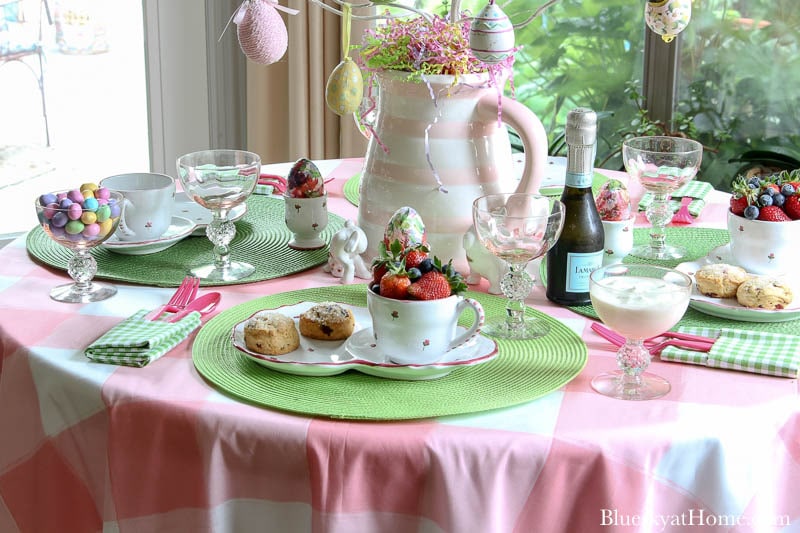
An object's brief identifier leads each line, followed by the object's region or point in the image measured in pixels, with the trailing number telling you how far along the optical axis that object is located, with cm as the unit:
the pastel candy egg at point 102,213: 152
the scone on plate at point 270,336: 128
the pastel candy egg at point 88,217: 151
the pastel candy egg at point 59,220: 150
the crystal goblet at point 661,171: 169
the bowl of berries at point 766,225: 153
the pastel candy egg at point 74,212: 150
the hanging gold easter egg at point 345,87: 168
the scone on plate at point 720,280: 147
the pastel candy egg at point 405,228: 145
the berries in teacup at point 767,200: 154
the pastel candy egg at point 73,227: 150
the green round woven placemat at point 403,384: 115
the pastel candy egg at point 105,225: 152
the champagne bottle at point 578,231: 146
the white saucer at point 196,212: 187
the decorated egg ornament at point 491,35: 138
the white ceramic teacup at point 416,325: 121
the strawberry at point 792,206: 154
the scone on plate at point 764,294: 143
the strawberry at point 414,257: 124
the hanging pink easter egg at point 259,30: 164
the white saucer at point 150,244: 171
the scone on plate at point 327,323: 133
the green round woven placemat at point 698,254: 142
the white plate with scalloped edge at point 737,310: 142
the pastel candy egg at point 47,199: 153
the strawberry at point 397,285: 122
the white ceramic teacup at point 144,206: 172
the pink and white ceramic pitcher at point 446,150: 154
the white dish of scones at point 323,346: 124
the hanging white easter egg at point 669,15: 164
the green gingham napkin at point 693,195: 196
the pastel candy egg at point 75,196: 152
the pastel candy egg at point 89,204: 151
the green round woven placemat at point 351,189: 210
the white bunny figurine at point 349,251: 158
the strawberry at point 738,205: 156
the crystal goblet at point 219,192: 161
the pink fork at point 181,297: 143
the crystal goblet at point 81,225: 150
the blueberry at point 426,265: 123
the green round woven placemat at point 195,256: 164
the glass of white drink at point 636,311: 119
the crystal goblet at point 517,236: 135
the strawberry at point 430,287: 121
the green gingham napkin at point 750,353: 125
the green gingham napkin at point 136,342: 128
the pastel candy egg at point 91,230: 151
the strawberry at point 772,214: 154
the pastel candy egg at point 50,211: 150
